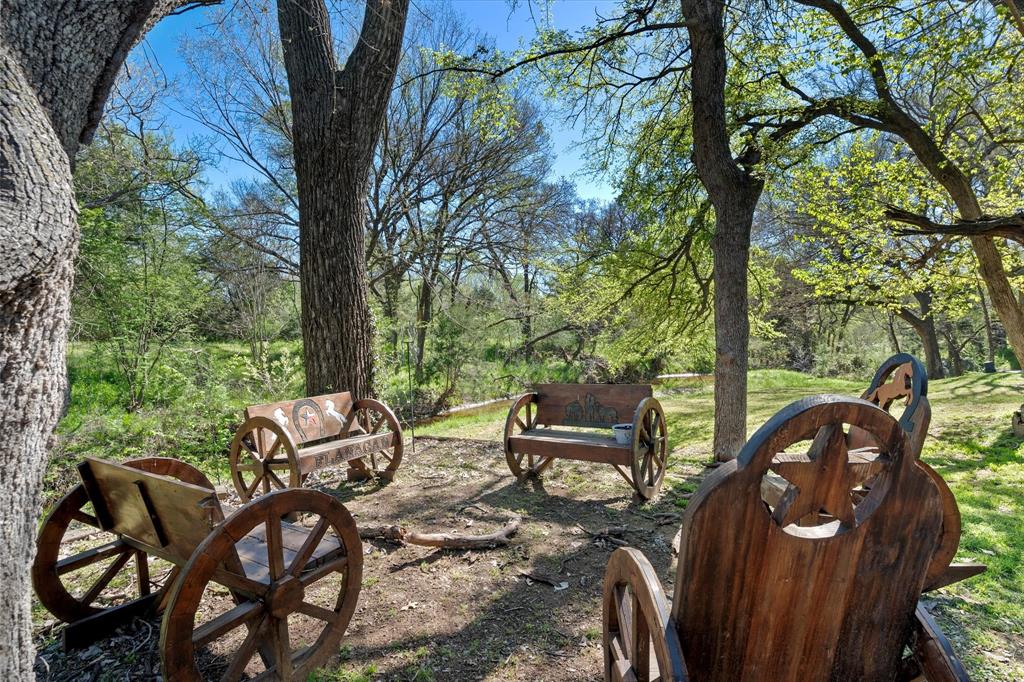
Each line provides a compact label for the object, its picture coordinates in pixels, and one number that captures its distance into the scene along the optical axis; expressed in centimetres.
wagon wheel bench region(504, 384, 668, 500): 445
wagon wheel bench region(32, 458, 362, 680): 188
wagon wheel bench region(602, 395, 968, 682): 116
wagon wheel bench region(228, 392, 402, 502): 405
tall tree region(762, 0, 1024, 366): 557
